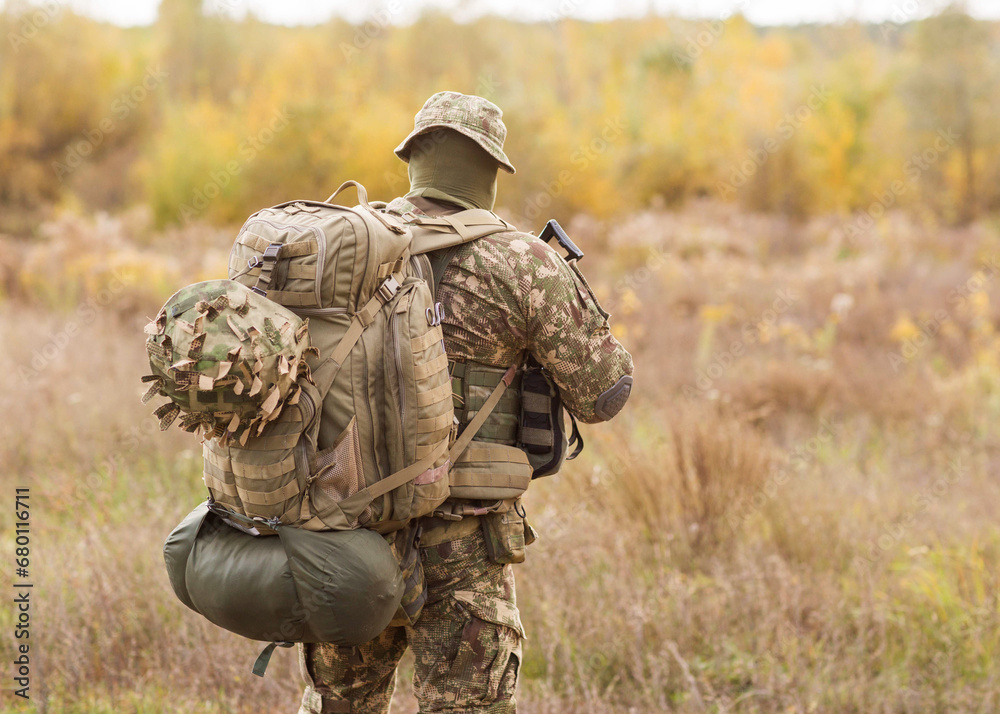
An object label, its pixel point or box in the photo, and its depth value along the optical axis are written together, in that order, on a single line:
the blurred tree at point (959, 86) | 39.37
